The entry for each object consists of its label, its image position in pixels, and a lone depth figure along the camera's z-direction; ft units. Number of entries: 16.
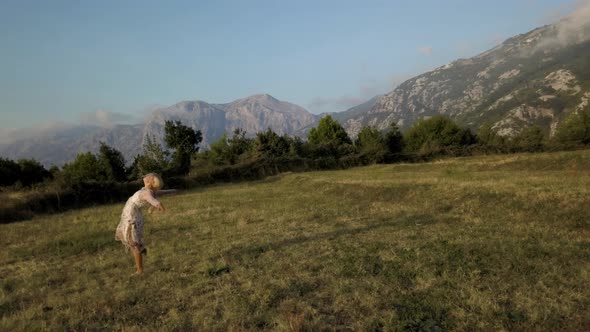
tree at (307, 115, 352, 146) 303.07
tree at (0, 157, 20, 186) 211.61
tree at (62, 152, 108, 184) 232.73
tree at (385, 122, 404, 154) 291.38
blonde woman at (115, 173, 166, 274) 33.99
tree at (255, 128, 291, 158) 241.14
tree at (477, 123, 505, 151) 313.73
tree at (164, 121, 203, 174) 230.68
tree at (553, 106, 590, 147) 278.26
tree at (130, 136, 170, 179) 177.27
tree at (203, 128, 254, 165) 274.98
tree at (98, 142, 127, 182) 229.04
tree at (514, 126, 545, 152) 184.23
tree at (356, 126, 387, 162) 289.37
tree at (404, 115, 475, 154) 305.53
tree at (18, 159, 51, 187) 227.83
